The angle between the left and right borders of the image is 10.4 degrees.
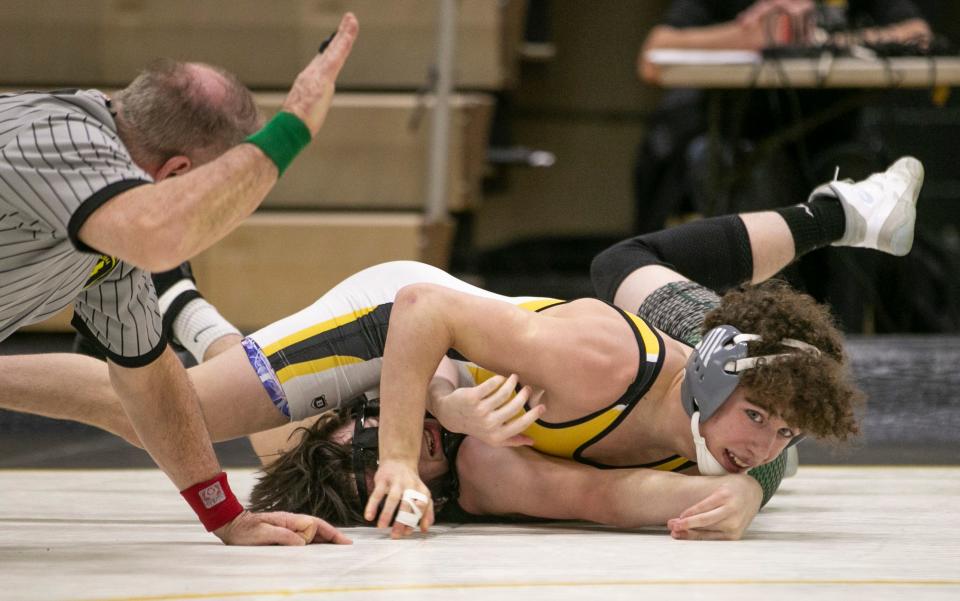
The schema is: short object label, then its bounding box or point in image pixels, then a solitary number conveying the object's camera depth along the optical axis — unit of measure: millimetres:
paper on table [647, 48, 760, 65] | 10636
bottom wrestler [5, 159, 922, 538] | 8128
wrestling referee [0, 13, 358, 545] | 7668
